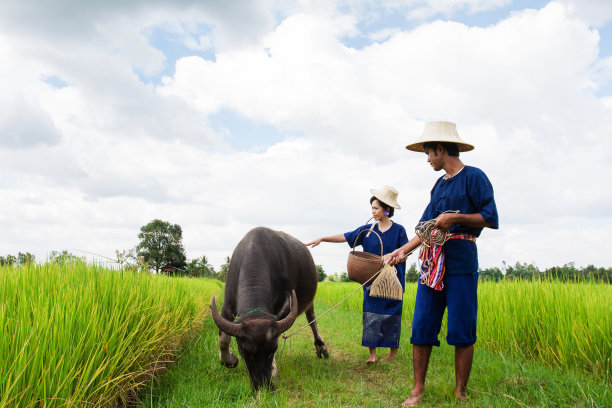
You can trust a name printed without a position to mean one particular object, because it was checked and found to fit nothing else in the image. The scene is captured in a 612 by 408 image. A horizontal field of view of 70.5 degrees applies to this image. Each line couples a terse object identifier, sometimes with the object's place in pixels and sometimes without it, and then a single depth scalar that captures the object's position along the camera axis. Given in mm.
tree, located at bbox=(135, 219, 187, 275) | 49219
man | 3578
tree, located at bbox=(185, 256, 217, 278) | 29244
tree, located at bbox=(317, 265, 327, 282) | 52244
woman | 5344
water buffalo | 3877
